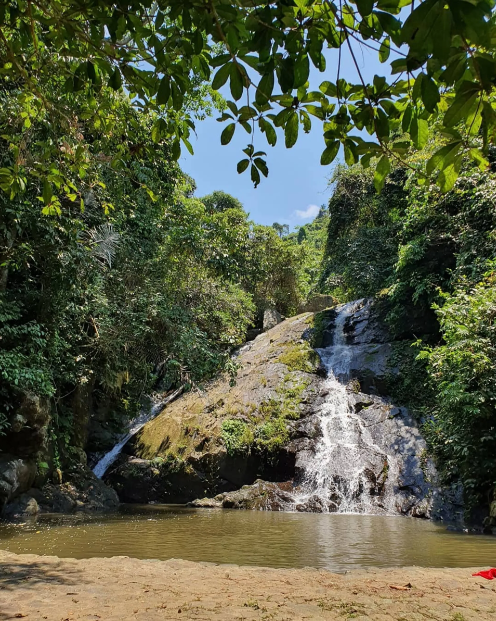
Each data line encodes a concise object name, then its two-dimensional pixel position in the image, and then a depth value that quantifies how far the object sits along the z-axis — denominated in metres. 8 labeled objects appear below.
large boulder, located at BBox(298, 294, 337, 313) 22.77
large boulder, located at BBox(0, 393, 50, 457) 8.62
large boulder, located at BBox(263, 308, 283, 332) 22.68
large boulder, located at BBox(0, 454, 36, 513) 8.20
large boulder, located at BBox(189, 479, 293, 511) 10.55
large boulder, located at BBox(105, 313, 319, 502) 12.32
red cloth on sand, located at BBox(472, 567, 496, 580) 4.04
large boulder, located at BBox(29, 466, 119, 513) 9.68
